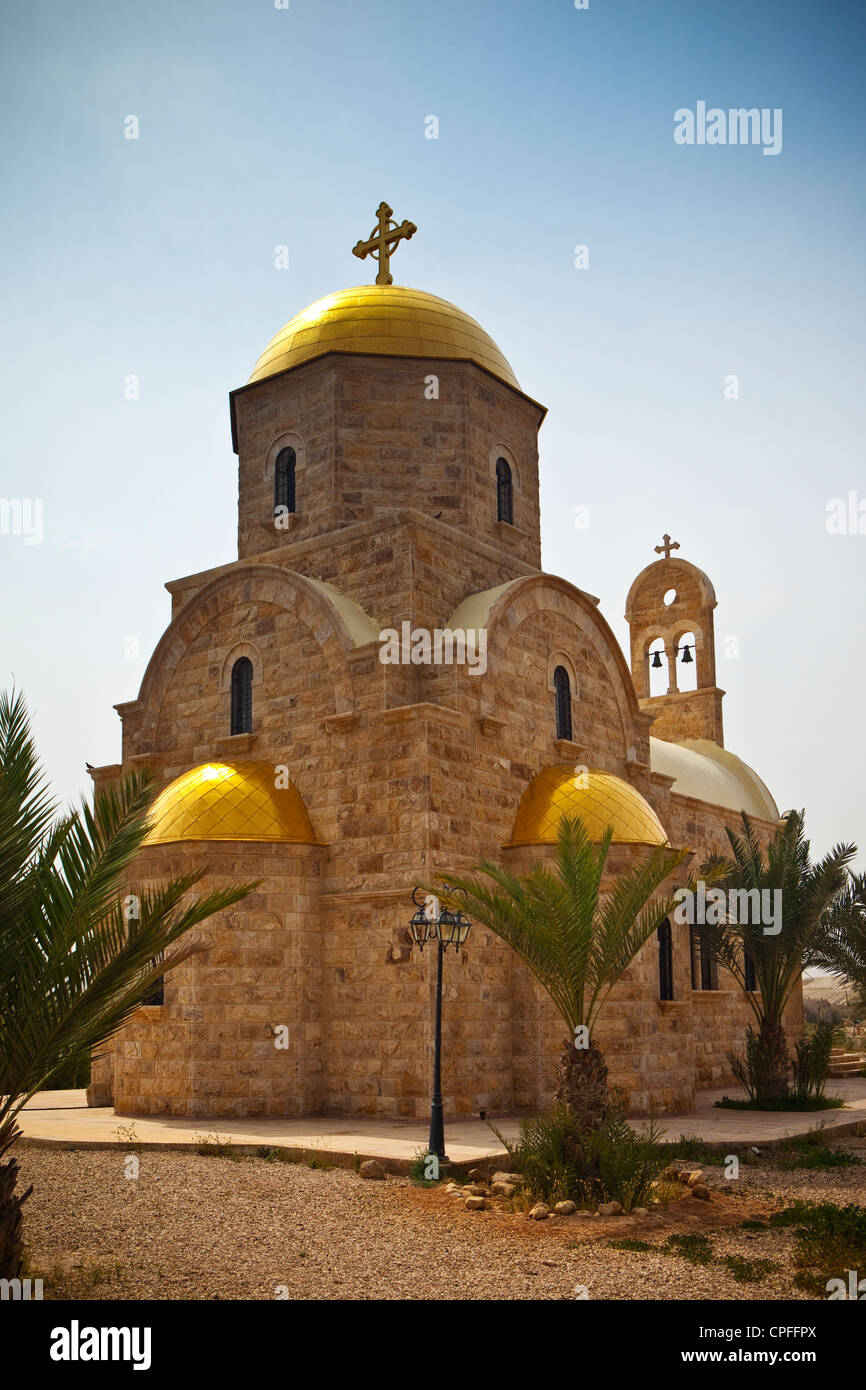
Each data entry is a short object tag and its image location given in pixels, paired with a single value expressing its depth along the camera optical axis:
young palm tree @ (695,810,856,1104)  14.16
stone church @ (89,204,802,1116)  12.72
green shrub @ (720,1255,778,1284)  6.27
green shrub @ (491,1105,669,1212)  8.20
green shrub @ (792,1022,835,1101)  14.25
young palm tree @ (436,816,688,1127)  8.67
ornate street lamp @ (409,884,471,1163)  9.25
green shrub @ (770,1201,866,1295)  6.37
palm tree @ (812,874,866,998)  14.81
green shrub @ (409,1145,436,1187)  8.74
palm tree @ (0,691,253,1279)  5.75
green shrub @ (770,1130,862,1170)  10.24
